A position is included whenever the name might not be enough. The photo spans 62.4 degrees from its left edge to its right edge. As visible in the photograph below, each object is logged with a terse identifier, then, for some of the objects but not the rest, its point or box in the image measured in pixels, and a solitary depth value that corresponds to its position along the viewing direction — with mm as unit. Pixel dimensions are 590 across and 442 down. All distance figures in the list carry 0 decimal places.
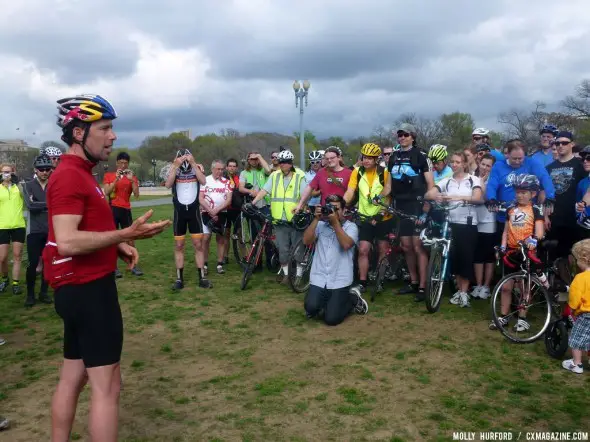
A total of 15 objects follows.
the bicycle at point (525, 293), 5227
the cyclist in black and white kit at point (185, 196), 7532
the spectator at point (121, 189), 8914
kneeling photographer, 6082
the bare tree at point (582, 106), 41719
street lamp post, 22984
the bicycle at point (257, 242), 7887
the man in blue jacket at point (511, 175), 6023
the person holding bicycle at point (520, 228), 5527
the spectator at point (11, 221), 7406
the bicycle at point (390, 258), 6721
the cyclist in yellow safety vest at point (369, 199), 7188
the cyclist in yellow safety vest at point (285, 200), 7922
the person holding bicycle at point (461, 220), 6566
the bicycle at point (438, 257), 6340
